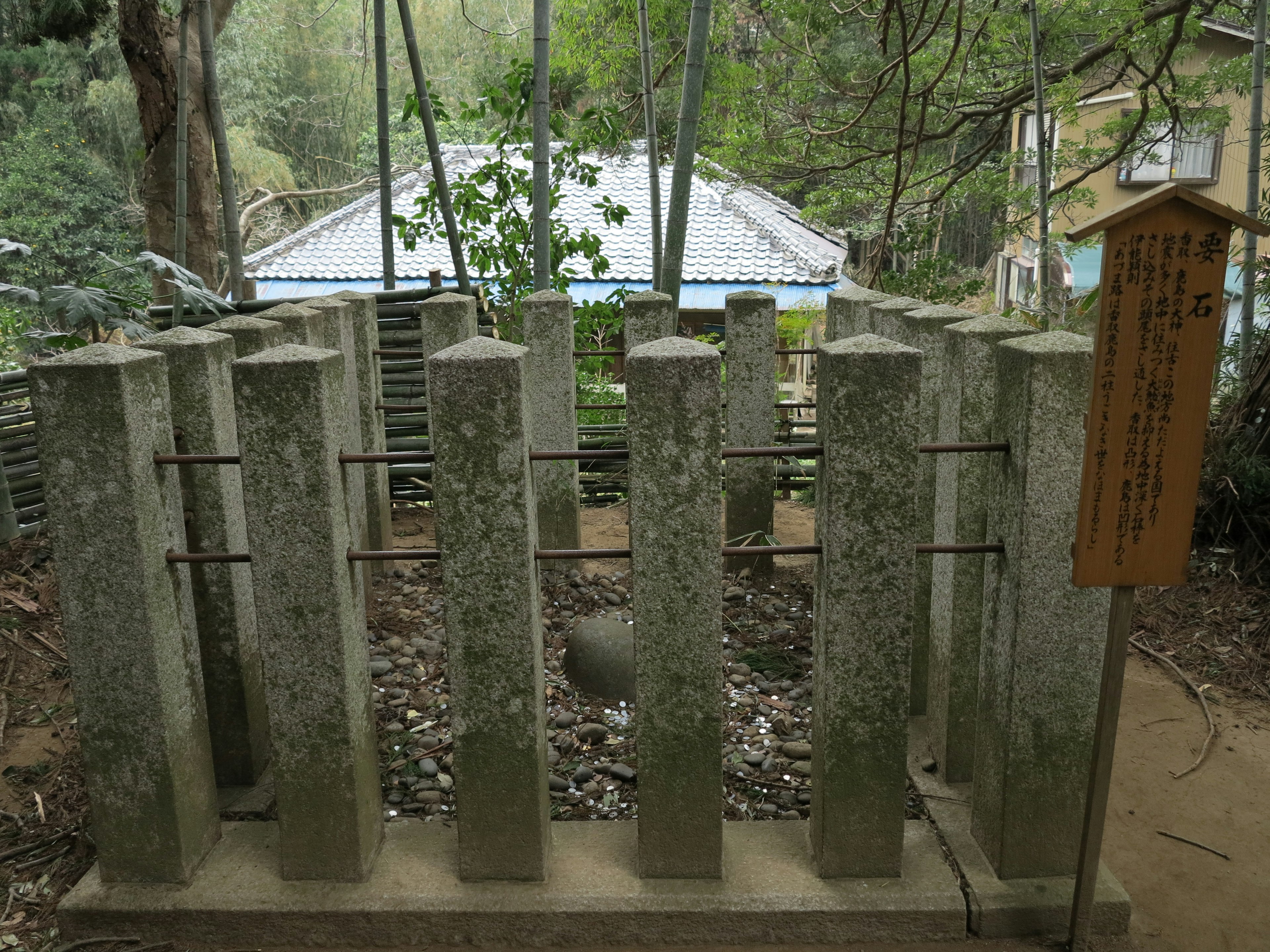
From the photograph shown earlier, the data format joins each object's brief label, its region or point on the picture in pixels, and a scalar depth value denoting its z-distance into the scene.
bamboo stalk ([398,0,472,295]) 5.68
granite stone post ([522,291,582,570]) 4.48
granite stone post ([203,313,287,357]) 3.17
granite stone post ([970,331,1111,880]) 2.16
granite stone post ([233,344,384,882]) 2.20
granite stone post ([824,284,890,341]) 4.03
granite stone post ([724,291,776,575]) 4.55
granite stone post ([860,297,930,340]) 3.44
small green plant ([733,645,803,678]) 3.82
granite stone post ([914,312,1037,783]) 2.64
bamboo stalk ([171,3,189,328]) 5.25
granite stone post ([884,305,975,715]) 3.12
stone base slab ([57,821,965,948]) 2.31
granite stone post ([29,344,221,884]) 2.19
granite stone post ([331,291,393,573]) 4.72
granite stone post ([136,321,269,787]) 2.59
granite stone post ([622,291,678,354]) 4.69
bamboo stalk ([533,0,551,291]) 4.72
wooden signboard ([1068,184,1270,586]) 1.94
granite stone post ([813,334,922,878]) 2.15
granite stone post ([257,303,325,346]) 3.41
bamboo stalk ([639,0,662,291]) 5.93
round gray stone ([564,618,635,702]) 3.61
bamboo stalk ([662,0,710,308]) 4.23
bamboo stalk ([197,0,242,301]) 5.15
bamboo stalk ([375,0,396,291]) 5.90
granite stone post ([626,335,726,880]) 2.14
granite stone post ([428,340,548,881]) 2.16
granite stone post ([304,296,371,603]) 3.99
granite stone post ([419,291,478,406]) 4.67
